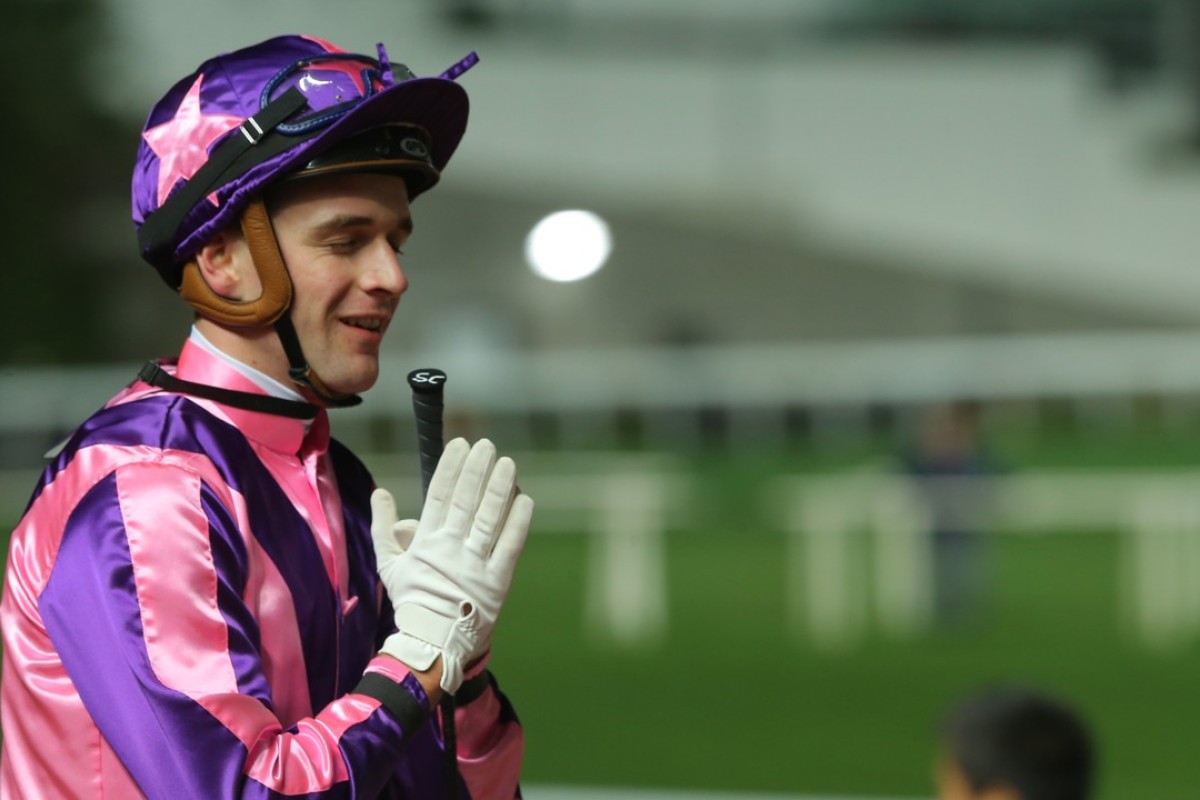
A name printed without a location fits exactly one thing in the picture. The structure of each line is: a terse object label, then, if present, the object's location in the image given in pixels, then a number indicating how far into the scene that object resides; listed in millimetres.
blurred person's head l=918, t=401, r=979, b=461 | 25000
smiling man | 4227
